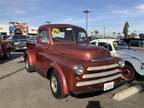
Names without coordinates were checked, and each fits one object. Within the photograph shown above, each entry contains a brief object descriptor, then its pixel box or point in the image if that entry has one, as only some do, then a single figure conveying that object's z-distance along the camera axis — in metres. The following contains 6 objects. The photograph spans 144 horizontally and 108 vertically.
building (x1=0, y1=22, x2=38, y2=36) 23.42
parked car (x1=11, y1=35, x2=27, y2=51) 10.48
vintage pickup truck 2.70
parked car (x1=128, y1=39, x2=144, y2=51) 13.08
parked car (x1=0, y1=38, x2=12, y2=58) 6.77
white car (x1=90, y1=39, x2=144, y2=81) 4.09
